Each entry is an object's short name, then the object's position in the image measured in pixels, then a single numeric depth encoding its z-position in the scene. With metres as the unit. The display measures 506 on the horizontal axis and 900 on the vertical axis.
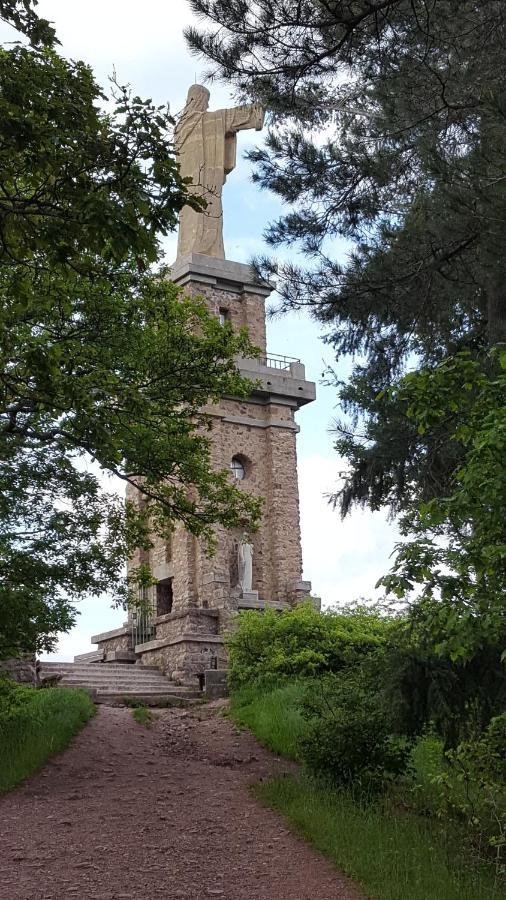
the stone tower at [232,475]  21.75
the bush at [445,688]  8.91
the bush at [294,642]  16.50
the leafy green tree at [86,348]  5.73
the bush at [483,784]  7.48
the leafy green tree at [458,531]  6.49
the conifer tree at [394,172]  9.03
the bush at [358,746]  9.79
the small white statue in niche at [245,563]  22.86
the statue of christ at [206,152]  25.77
